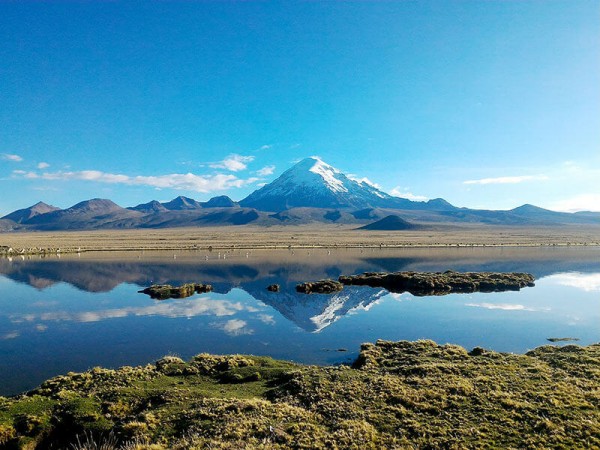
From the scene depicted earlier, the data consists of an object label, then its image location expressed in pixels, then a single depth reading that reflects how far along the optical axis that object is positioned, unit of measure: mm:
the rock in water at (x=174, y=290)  51312
